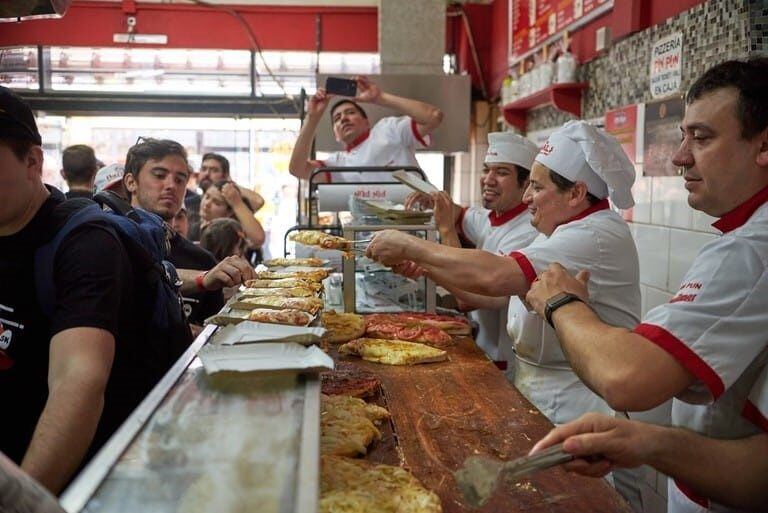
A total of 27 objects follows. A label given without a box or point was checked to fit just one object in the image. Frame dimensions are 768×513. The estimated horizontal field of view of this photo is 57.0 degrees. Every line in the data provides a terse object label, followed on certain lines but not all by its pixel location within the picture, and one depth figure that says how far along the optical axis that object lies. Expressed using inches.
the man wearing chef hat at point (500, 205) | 138.1
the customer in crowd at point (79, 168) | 164.2
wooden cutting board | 59.3
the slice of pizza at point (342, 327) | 114.0
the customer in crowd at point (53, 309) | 58.2
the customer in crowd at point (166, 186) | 117.3
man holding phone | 175.9
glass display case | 132.2
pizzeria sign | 122.3
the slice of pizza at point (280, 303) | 82.8
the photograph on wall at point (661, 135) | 123.7
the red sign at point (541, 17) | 177.9
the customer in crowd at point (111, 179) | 139.6
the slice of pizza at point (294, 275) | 110.2
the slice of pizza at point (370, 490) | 55.5
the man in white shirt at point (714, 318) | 56.7
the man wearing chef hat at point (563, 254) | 91.4
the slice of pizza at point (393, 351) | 101.7
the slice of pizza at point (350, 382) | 86.3
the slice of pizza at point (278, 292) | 91.0
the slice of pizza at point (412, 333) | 112.0
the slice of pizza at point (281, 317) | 74.5
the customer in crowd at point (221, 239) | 157.1
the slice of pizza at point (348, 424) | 68.2
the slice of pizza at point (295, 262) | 126.9
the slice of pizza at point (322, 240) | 123.3
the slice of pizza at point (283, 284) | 100.8
